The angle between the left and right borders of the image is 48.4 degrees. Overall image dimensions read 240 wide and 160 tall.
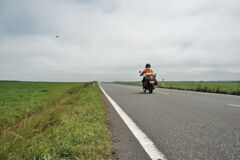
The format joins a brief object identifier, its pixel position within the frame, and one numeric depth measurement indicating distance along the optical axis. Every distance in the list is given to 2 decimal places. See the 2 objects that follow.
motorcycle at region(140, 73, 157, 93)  18.15
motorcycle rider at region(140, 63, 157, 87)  18.39
